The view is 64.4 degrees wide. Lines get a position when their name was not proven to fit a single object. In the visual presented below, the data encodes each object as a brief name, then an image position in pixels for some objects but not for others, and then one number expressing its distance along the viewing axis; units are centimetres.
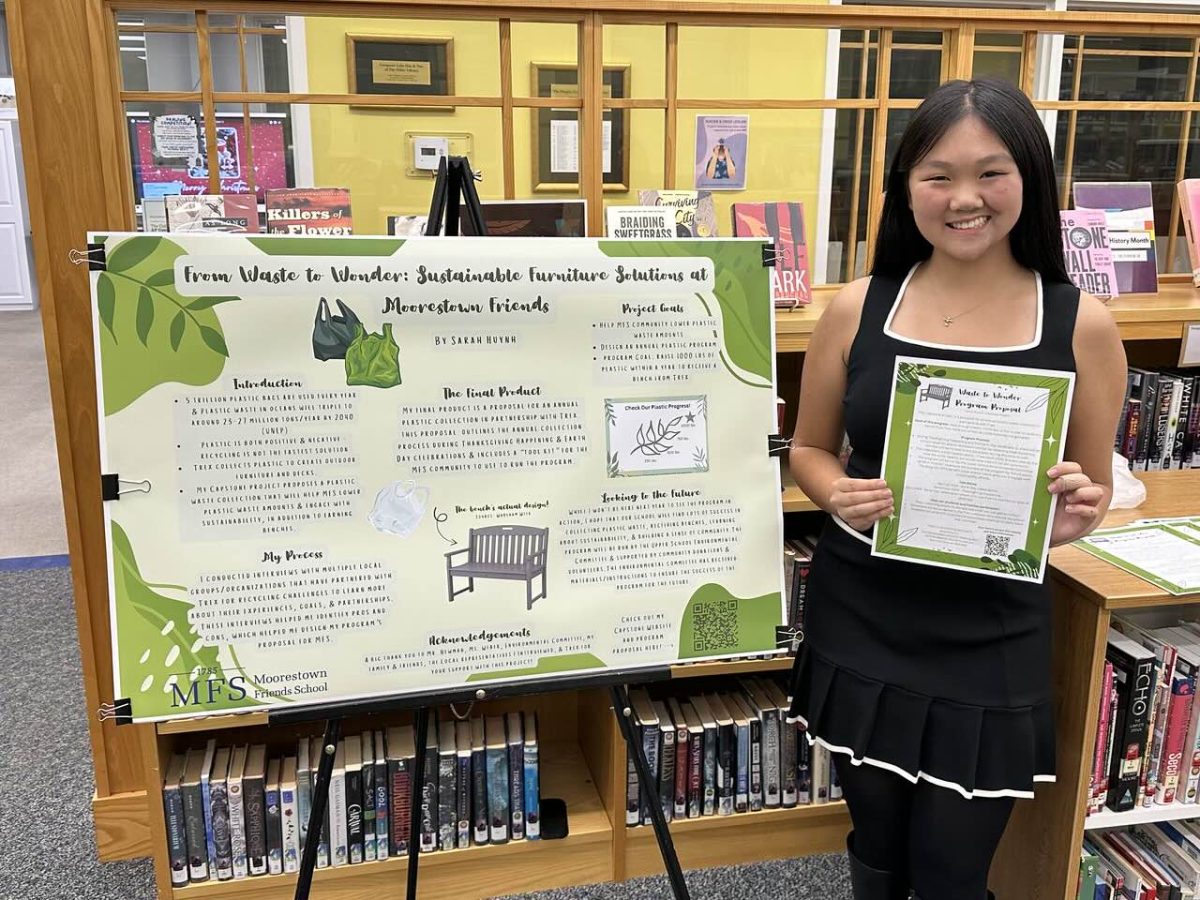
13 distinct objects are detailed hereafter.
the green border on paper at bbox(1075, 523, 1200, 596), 152
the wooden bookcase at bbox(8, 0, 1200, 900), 164
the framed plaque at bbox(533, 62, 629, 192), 291
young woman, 122
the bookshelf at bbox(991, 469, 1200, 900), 153
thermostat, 310
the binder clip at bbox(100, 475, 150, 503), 119
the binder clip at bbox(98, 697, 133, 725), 123
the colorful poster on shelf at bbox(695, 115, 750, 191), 342
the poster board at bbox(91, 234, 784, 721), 122
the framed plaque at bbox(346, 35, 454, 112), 352
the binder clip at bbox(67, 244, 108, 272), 119
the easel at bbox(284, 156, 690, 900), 129
